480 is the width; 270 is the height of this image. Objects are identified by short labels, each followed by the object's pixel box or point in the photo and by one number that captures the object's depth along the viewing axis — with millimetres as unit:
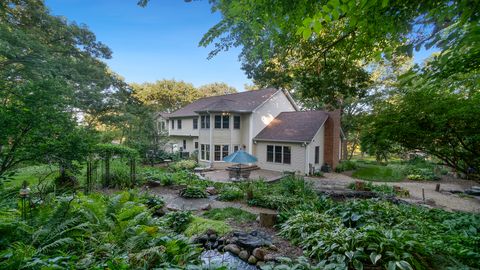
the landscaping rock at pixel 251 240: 4645
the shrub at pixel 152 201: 7555
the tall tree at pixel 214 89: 43112
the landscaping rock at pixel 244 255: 4453
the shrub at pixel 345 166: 18891
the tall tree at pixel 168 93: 38688
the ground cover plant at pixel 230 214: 6938
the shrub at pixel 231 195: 9383
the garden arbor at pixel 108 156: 10262
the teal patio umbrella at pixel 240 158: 12820
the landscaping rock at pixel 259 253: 4353
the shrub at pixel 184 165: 17589
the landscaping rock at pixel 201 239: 5137
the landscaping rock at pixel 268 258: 4215
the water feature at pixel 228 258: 4241
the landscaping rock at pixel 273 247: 4644
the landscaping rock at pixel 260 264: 4141
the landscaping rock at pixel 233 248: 4599
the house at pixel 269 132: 17625
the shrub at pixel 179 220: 6082
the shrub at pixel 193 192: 9641
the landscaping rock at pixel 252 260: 4316
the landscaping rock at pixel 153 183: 11398
